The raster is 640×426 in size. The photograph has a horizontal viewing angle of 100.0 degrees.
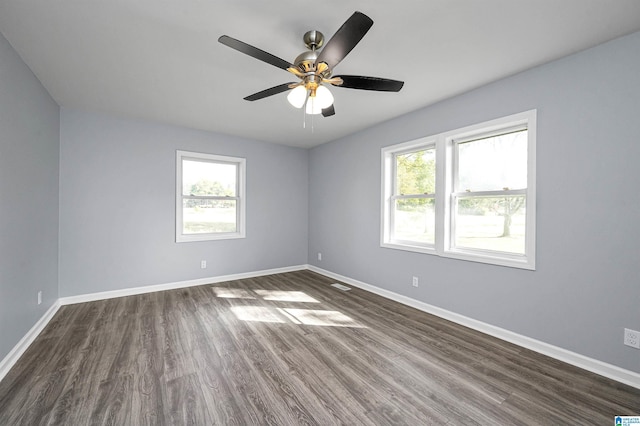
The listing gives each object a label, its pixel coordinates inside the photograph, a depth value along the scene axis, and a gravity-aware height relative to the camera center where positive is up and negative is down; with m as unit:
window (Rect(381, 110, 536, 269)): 2.66 +0.24
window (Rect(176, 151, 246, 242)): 4.38 +0.24
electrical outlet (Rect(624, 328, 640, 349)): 1.97 -0.90
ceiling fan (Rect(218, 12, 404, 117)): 1.48 +0.97
